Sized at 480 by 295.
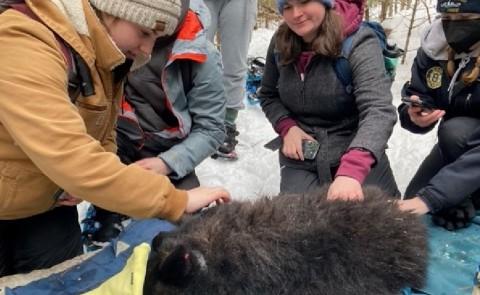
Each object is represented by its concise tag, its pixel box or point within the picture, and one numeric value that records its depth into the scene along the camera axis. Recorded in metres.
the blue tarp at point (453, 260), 1.68
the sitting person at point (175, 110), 2.33
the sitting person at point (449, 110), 2.12
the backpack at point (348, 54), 2.39
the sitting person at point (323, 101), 2.22
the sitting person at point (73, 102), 1.39
